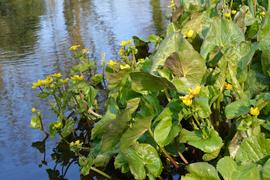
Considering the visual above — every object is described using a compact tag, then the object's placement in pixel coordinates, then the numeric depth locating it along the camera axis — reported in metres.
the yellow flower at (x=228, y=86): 1.35
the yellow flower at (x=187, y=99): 1.20
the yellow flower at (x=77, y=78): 1.74
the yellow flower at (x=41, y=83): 1.71
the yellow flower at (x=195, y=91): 1.21
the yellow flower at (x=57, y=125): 1.66
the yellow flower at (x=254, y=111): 1.21
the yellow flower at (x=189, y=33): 1.54
